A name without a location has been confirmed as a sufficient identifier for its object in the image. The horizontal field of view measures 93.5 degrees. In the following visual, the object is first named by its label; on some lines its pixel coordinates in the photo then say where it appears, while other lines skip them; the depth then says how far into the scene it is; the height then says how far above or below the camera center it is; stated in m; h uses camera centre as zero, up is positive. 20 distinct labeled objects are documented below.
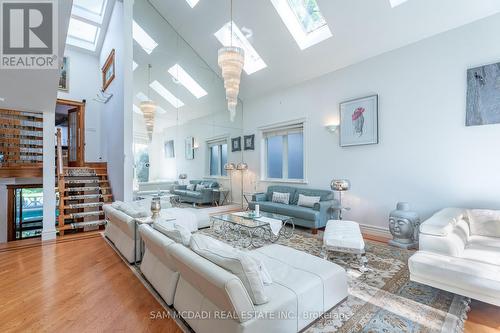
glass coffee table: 4.05 -1.26
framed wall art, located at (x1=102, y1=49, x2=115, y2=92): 6.21 +2.80
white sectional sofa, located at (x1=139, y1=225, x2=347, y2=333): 1.48 -0.95
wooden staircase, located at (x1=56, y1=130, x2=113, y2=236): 5.02 -0.58
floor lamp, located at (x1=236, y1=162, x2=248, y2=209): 7.15 +0.02
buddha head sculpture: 3.76 -0.97
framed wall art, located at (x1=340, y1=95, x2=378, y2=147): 4.63 +0.93
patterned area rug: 1.95 -1.33
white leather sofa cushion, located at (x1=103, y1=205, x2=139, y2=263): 3.32 -1.01
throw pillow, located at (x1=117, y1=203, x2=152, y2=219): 3.47 -0.66
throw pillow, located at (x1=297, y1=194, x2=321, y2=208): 5.15 -0.75
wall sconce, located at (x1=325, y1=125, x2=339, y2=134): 5.25 +0.87
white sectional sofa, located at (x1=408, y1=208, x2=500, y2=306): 2.02 -0.91
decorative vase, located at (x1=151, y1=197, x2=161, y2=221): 3.26 -0.58
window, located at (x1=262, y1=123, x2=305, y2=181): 6.21 +0.40
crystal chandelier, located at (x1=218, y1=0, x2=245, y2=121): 4.03 +1.80
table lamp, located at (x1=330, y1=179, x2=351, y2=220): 4.62 -0.36
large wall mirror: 5.70 +1.46
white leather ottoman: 2.98 -0.96
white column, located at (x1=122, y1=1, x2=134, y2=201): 5.26 +1.39
